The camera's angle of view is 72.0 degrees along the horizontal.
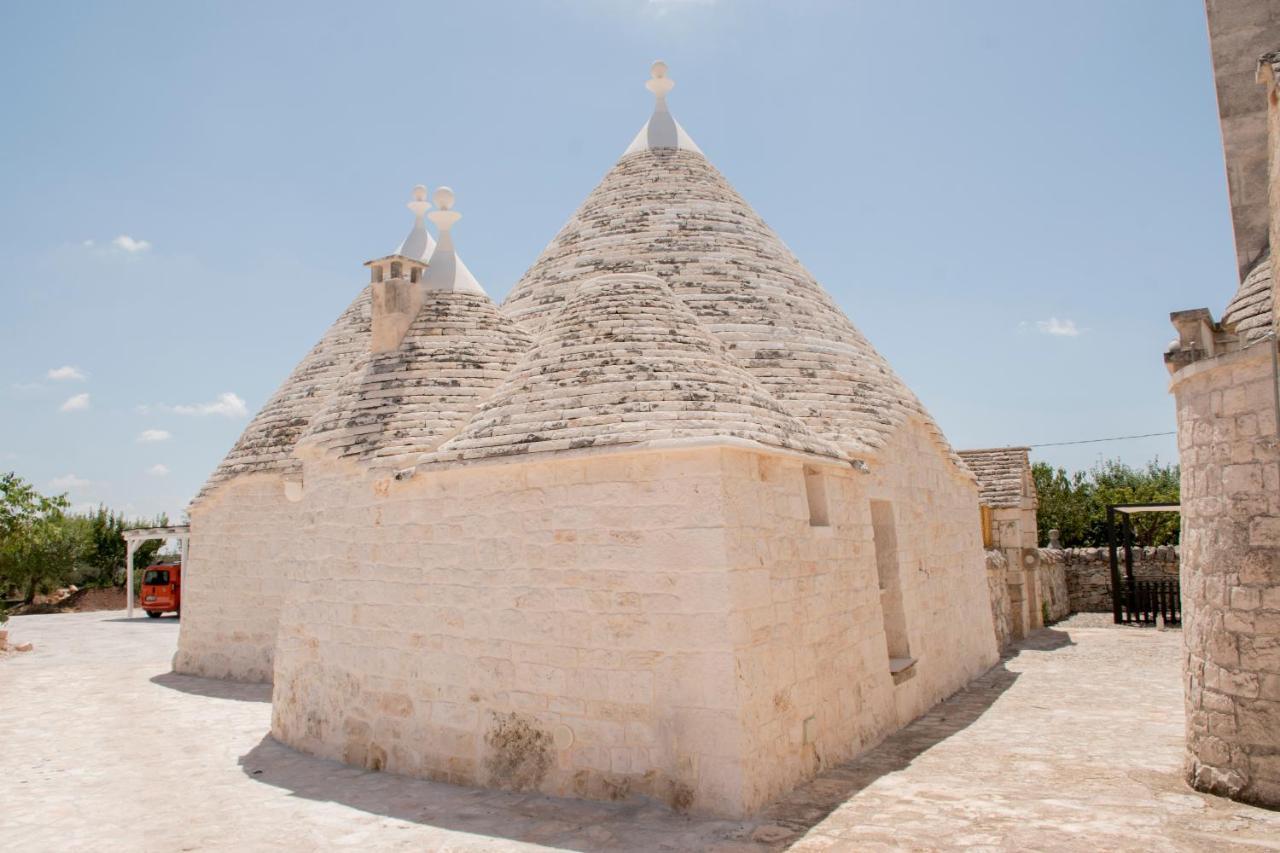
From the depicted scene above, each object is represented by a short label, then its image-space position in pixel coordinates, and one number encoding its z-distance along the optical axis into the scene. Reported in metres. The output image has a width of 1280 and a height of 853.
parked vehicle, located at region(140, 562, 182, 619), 23.16
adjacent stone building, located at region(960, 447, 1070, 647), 15.12
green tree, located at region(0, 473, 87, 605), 16.88
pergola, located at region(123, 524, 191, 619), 21.20
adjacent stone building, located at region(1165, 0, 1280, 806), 5.34
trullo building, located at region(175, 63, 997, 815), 5.76
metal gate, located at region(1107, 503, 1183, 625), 17.12
